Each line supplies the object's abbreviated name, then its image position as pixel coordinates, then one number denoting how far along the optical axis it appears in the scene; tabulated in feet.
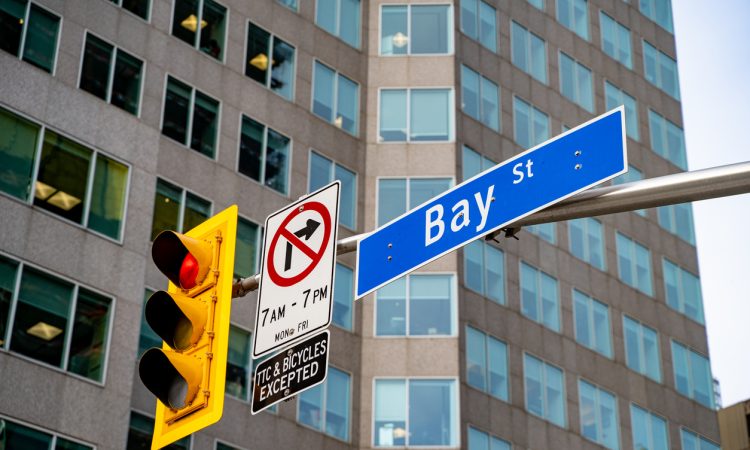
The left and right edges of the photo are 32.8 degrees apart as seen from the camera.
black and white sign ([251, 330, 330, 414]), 27.89
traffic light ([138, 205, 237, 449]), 27.86
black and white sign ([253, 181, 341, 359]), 28.19
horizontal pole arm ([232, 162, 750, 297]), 23.31
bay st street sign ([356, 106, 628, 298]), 25.63
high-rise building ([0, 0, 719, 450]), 93.50
